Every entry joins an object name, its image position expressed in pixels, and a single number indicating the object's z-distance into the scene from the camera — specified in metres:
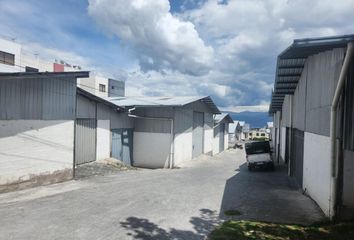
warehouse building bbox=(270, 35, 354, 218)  7.57
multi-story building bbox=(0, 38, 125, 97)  41.31
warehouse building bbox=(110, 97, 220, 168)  22.22
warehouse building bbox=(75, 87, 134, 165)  16.67
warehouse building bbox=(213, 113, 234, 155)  36.78
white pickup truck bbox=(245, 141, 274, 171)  20.34
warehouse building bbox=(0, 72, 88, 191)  11.26
